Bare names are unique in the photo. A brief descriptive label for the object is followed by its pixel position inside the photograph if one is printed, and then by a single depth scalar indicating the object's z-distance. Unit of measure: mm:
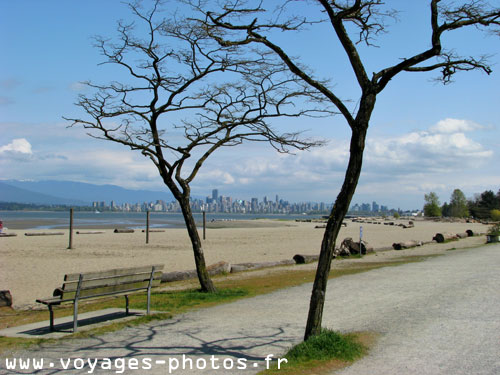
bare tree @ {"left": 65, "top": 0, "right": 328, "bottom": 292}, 10141
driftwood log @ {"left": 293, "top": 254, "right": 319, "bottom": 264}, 17938
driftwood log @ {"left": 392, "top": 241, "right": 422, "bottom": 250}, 25359
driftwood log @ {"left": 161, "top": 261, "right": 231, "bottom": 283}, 13216
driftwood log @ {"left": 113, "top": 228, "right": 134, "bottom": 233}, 40838
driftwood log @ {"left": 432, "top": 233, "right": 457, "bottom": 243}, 31469
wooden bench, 7234
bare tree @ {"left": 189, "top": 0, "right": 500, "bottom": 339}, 5730
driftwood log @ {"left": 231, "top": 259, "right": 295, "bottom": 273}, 15514
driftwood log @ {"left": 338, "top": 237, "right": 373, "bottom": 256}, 21500
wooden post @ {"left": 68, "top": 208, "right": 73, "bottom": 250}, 24388
